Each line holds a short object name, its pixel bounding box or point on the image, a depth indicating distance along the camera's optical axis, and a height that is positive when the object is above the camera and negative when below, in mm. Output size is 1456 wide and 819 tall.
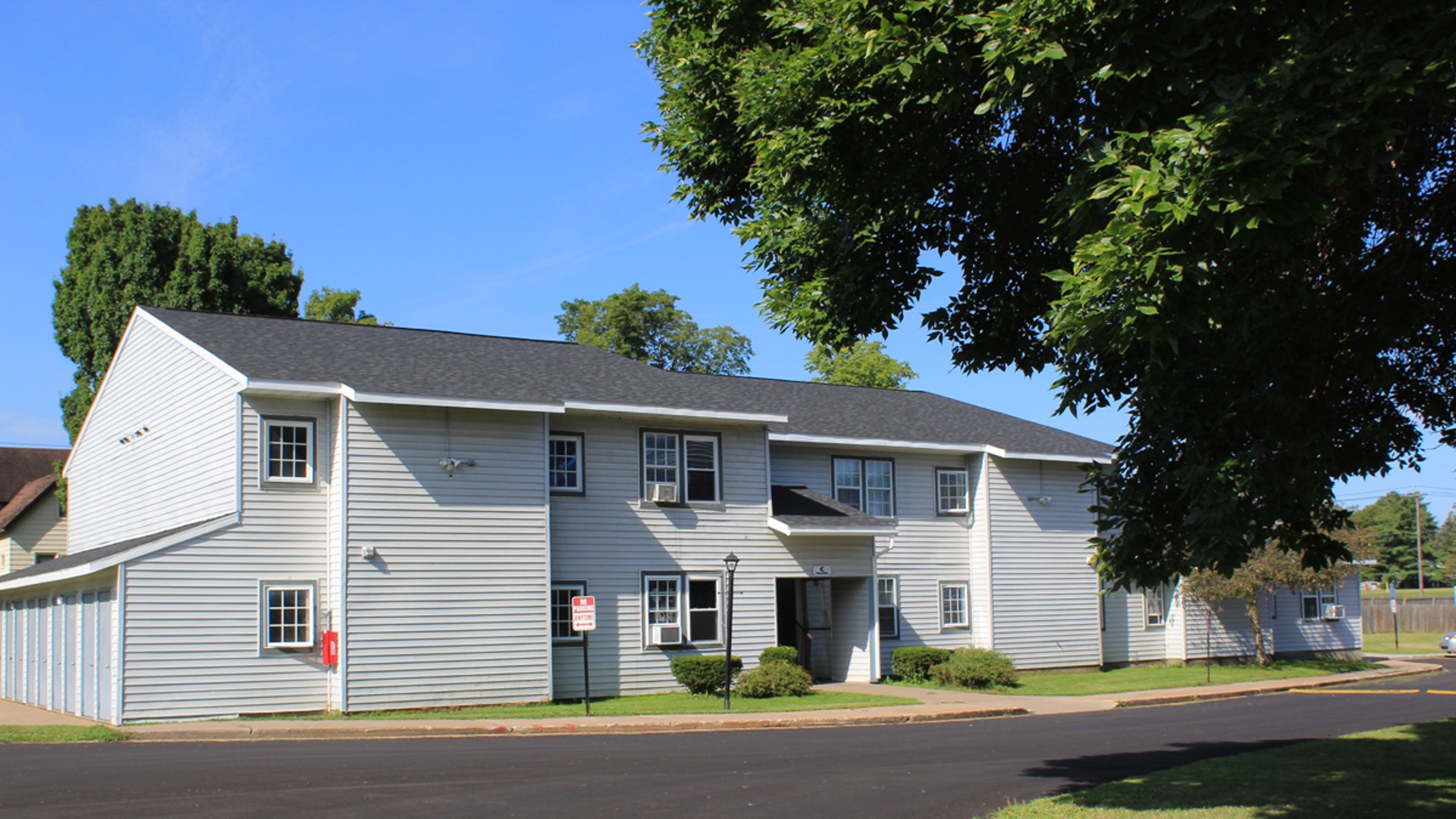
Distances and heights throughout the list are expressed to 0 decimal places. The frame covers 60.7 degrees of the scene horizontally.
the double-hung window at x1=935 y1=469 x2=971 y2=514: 32406 +1015
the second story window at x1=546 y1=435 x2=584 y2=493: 25281 +1523
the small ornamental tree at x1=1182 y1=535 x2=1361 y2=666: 34750 -1577
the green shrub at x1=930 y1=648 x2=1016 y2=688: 28484 -3211
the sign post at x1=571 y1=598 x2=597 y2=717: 21625 -1337
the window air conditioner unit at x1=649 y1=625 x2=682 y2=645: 25828 -2047
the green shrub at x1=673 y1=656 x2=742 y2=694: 25391 -2776
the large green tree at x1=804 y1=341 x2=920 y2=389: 63500 +8507
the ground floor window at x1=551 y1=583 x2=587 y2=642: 24938 -1396
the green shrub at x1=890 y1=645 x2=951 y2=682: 29234 -3038
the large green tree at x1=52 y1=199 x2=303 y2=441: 41000 +9065
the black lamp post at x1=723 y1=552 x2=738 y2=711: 23141 -2095
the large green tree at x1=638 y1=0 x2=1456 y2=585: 7312 +2314
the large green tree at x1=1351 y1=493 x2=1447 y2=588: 117688 -2221
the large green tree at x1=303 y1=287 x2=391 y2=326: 51281 +9786
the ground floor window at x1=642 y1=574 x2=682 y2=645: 25844 -1507
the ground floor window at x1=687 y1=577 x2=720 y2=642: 26641 -1568
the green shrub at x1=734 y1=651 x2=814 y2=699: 25141 -2988
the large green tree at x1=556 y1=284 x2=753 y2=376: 62156 +10424
